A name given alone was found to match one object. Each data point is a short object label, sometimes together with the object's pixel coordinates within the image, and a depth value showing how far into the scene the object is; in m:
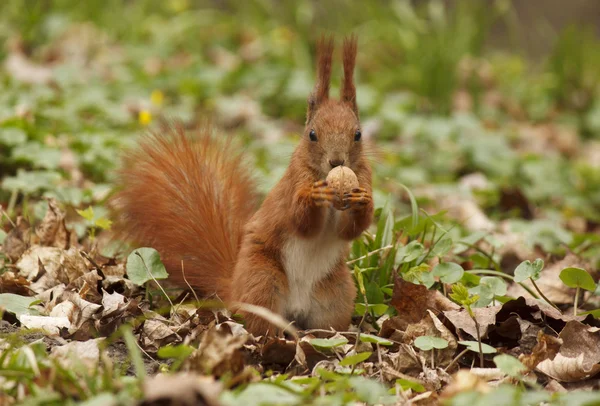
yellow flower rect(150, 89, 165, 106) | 10.30
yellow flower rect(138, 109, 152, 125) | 8.89
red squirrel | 4.75
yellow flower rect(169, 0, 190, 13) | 13.99
